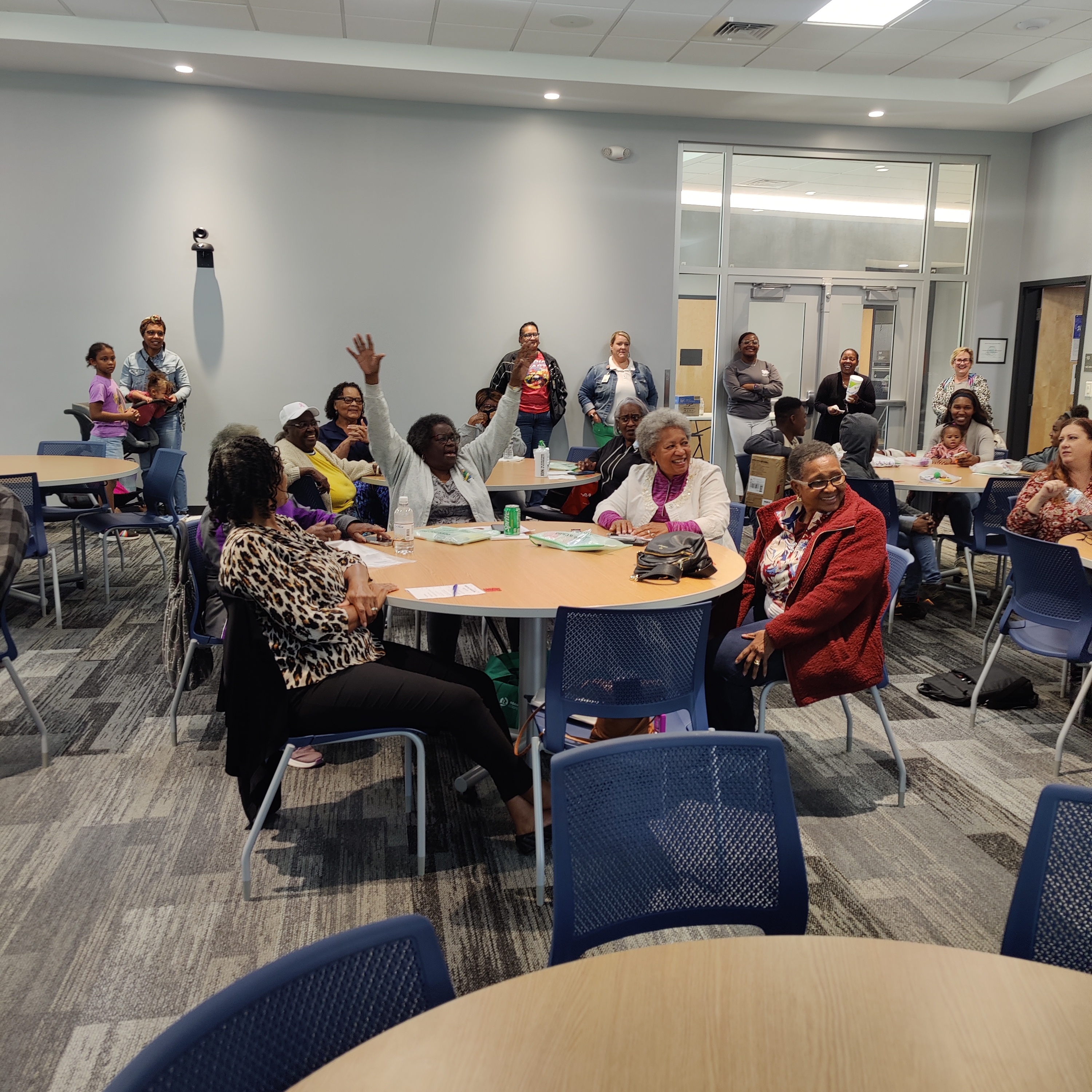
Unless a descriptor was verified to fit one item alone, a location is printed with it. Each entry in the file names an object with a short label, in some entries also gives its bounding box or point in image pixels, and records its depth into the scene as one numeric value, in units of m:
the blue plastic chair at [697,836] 1.59
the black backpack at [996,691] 4.32
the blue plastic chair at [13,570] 3.28
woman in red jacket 3.09
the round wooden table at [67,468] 5.41
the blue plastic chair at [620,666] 2.61
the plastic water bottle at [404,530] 3.65
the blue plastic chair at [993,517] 5.59
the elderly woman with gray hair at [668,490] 4.16
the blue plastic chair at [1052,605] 3.54
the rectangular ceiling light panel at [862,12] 6.91
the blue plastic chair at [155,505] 5.82
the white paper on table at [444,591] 2.94
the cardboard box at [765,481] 6.72
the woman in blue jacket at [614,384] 9.41
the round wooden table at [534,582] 2.87
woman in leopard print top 2.63
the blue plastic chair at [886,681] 3.30
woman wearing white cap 5.20
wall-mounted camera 8.62
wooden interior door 9.88
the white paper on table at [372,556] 3.43
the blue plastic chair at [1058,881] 1.41
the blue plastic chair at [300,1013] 0.95
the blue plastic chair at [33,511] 5.03
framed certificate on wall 10.44
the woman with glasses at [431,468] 4.38
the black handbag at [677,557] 3.18
